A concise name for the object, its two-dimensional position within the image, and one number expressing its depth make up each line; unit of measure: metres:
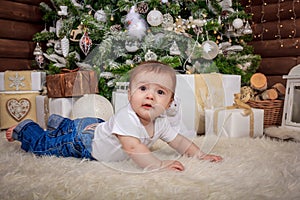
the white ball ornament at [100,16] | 1.92
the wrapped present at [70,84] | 1.06
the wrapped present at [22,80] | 1.91
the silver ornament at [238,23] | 2.04
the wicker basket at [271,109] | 1.86
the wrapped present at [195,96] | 0.94
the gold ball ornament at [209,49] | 1.19
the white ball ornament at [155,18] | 1.37
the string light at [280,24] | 2.26
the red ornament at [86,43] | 1.74
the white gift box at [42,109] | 1.90
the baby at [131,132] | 0.83
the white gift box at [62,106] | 1.63
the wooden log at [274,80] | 2.34
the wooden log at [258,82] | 1.96
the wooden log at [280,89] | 1.94
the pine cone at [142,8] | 1.55
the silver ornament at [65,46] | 2.02
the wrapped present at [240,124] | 1.47
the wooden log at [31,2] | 2.44
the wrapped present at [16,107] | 1.89
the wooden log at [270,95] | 1.89
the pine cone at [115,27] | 1.59
